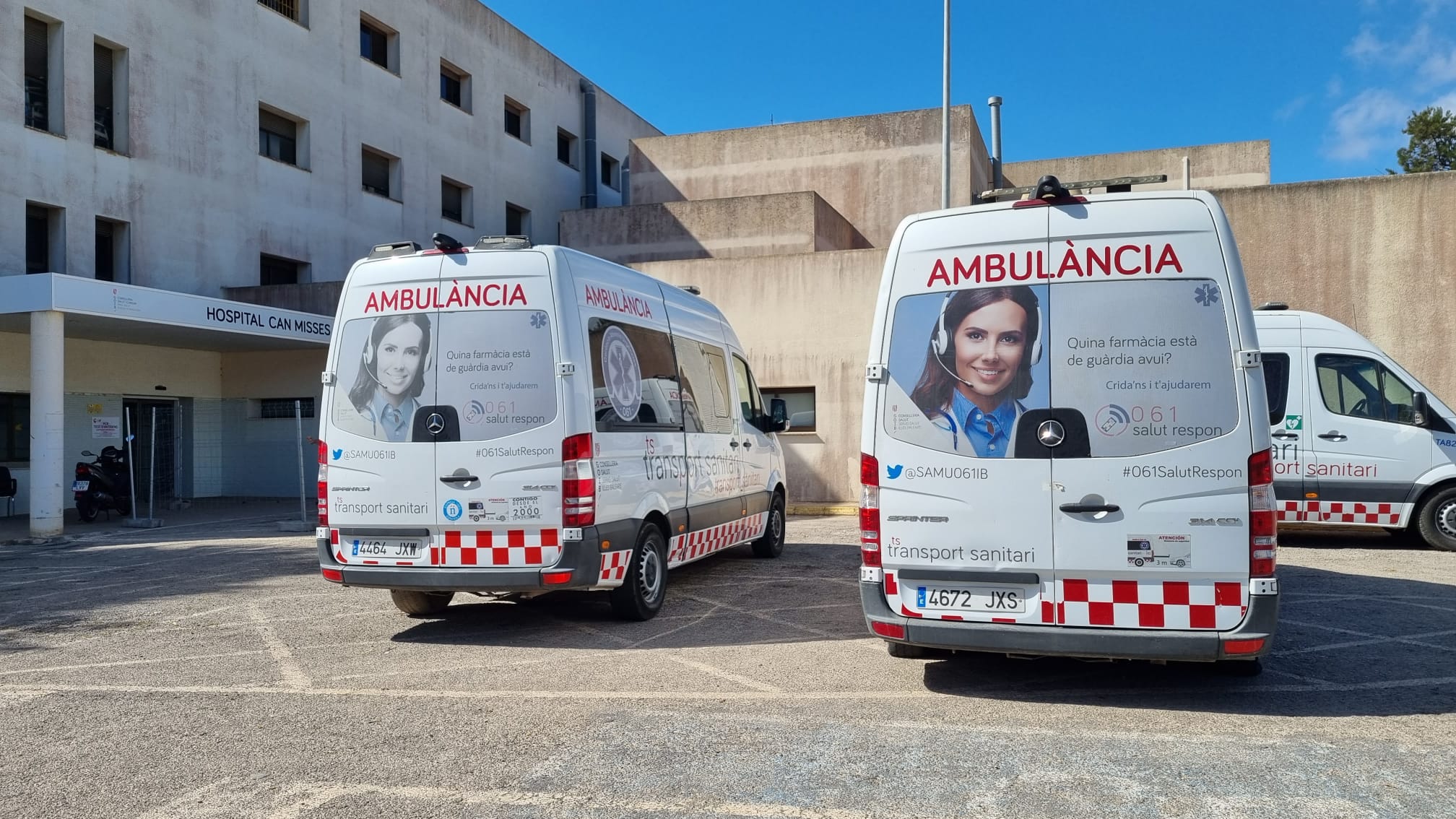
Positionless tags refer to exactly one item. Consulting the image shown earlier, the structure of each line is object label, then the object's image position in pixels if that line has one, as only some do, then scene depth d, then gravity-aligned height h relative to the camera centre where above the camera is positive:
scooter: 15.71 -0.93
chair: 15.91 -0.91
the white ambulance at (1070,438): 4.79 -0.12
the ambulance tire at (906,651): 5.67 -1.29
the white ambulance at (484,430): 6.50 -0.06
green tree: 42.66 +11.02
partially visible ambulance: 10.72 -0.26
